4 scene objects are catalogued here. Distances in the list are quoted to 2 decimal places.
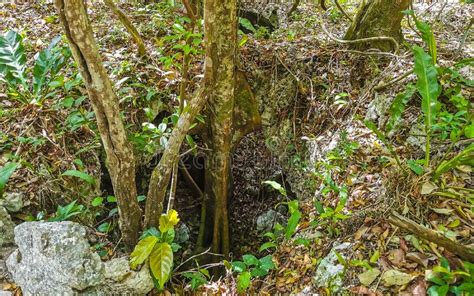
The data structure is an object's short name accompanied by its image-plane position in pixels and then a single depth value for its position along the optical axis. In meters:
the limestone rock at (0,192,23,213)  2.29
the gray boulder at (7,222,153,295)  1.91
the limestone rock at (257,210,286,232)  3.56
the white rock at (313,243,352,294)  1.86
